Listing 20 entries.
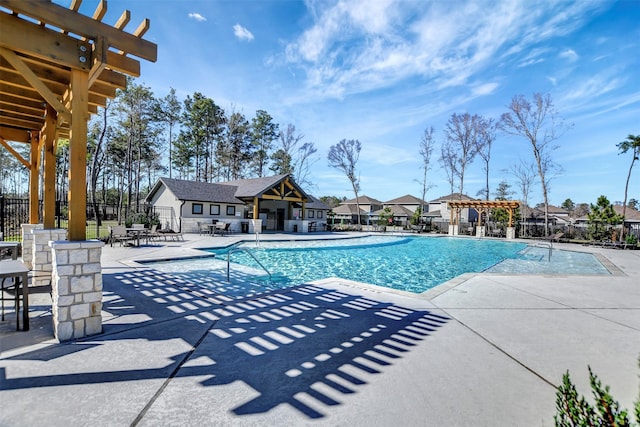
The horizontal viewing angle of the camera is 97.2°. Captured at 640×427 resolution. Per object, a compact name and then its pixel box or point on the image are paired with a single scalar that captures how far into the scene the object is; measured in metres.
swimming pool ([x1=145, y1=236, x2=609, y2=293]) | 8.30
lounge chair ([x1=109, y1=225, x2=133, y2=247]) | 11.40
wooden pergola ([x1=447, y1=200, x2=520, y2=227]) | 22.09
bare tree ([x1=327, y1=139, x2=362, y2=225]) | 34.19
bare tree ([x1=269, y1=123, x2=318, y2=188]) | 34.97
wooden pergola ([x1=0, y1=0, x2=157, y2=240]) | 3.01
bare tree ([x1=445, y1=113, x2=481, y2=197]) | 29.84
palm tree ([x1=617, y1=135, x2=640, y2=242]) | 20.81
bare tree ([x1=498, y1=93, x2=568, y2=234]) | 23.62
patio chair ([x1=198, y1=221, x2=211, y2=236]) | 19.06
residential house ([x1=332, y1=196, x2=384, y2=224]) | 43.34
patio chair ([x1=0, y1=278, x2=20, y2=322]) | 3.33
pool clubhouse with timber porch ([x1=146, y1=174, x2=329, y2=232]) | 19.67
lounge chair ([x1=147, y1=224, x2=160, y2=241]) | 12.75
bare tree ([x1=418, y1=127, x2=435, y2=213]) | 32.34
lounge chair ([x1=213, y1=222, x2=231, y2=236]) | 18.23
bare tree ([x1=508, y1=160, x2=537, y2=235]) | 31.08
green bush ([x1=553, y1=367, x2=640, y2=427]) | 1.15
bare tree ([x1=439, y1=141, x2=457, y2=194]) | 31.97
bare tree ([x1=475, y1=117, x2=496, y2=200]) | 29.31
